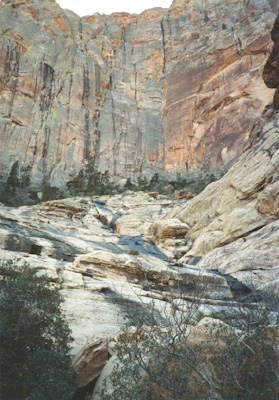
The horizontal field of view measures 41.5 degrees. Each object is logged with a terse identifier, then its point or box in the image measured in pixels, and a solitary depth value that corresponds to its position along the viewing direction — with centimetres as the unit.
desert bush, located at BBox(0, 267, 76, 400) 665
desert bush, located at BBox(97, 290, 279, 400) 574
